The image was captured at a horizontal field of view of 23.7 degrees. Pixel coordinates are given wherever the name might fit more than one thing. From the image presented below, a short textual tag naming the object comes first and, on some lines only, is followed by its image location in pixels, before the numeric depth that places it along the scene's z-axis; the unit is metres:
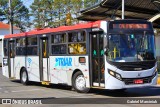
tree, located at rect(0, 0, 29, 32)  96.68
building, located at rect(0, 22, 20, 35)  95.94
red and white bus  13.60
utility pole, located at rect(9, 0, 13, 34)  43.61
